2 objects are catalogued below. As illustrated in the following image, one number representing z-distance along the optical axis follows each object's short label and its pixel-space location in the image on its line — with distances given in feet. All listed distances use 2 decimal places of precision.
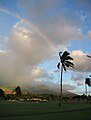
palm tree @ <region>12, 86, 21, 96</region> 224.84
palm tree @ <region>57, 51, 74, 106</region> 86.78
